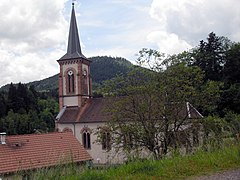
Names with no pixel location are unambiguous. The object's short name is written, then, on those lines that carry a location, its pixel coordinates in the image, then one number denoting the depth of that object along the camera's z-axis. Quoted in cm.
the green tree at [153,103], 2066
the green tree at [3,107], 7385
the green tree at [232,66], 5178
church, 3938
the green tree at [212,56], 5275
